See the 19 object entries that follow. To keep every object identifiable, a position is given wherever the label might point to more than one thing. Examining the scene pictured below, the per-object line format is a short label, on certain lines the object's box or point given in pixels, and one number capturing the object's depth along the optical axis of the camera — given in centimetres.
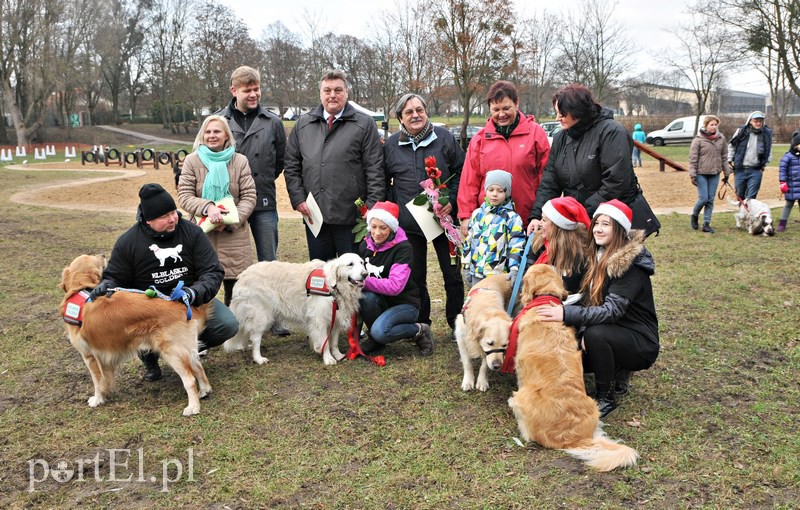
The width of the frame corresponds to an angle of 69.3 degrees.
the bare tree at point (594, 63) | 4391
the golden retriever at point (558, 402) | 325
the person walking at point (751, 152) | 1025
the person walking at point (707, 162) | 1017
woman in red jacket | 467
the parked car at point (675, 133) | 3594
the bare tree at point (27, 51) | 4006
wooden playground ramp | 1754
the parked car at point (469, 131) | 3516
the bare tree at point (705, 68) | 4075
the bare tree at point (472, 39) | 3108
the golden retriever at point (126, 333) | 389
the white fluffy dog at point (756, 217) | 964
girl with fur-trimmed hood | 373
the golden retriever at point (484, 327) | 386
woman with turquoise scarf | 495
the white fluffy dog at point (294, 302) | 483
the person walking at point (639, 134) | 2737
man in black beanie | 410
